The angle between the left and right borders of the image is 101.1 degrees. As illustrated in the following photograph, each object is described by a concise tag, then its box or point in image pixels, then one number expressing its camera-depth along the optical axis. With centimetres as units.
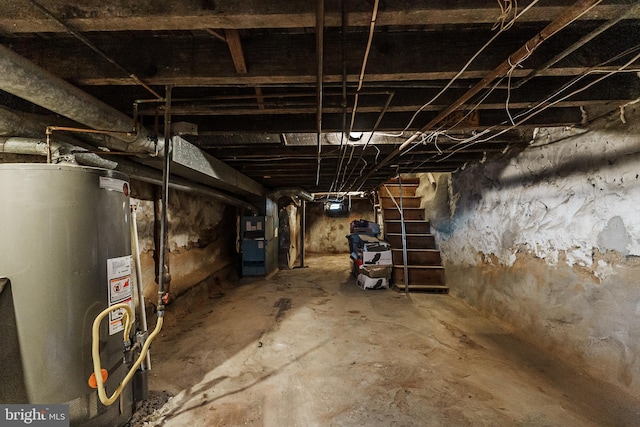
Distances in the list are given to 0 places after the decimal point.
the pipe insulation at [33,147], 134
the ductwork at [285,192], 559
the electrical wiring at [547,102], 128
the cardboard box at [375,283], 419
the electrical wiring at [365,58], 88
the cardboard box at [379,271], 418
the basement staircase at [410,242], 419
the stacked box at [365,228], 596
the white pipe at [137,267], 157
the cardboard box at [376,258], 424
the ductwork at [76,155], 135
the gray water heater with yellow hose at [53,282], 107
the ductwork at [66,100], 95
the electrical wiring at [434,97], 121
